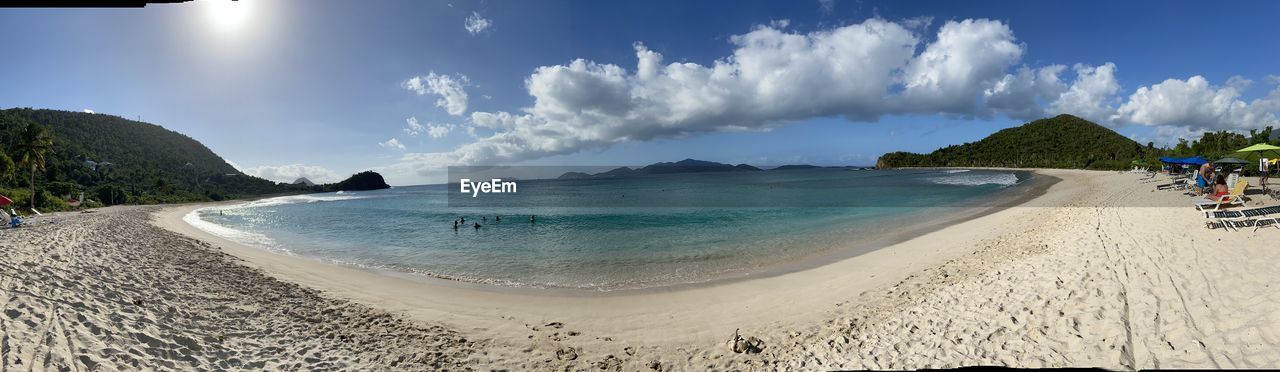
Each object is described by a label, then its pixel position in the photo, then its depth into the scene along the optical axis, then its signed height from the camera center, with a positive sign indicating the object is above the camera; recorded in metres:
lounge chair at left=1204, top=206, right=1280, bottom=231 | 12.01 -1.23
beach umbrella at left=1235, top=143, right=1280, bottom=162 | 23.16 +0.78
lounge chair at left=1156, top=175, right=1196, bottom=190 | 26.16 -0.78
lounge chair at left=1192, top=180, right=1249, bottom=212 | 13.86 -0.90
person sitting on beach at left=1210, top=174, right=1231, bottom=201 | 15.92 -0.65
